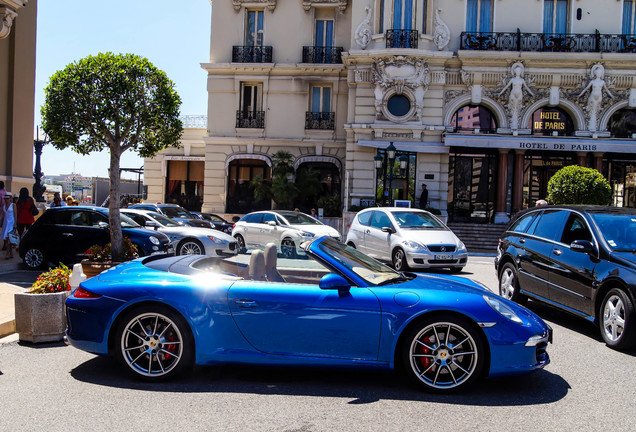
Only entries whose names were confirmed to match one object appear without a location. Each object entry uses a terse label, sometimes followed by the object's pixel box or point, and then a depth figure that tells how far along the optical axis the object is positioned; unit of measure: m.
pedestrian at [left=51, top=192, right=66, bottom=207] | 19.75
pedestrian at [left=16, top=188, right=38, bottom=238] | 14.07
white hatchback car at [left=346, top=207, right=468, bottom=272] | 12.91
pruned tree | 10.02
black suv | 6.30
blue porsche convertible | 4.60
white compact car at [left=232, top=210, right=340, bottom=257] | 16.33
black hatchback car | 12.04
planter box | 6.08
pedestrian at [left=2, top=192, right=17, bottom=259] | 13.36
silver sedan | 13.81
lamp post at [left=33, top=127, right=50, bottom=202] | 24.52
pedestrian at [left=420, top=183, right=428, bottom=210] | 25.73
